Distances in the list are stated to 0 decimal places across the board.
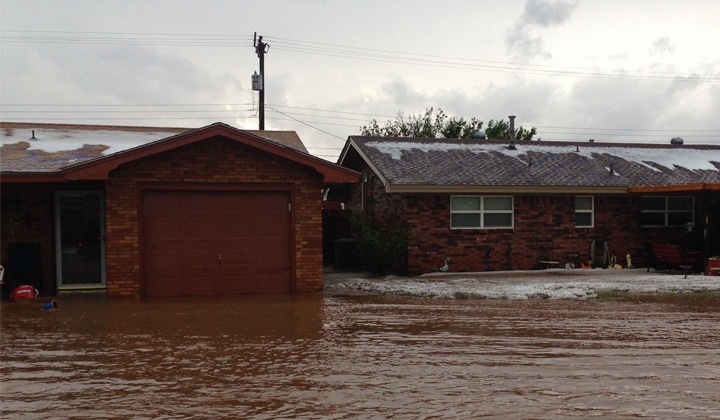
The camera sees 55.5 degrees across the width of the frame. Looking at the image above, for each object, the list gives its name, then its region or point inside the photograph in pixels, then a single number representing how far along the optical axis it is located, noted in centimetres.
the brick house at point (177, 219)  1321
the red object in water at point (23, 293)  1312
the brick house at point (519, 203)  1814
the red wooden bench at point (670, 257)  1730
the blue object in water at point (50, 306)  1151
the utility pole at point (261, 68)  3303
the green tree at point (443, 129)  5128
